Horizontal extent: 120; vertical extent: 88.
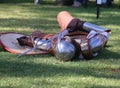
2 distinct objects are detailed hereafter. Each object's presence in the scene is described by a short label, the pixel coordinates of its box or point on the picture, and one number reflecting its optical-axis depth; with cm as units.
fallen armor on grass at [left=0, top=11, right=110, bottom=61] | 1066
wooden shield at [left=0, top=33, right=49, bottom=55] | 1148
